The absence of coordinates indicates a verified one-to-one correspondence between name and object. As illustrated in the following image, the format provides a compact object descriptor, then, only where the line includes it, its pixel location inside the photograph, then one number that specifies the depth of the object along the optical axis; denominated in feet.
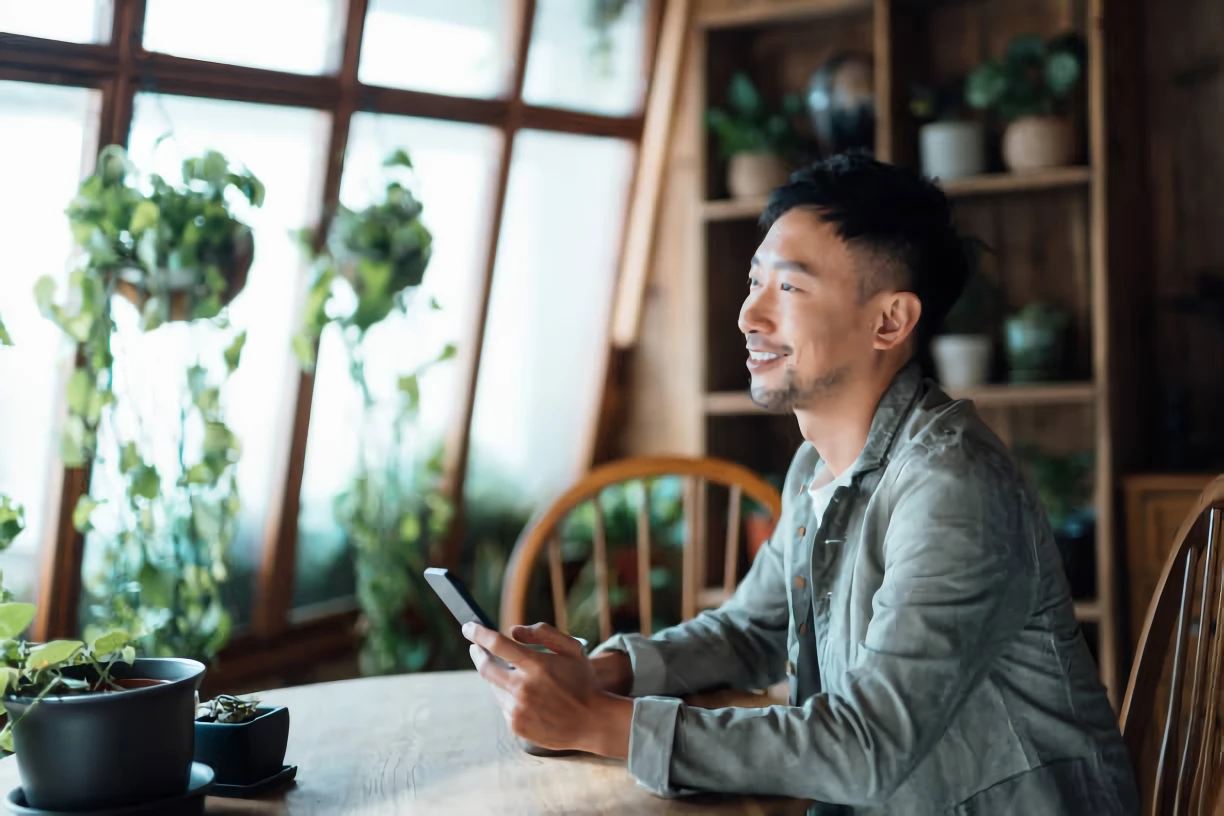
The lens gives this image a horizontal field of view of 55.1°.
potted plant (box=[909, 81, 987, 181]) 9.78
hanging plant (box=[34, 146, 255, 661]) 7.24
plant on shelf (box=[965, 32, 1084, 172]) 9.45
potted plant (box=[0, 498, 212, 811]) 3.29
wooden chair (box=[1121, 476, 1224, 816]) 4.11
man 3.90
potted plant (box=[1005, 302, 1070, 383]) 9.61
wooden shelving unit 9.27
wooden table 3.83
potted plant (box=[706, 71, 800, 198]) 10.49
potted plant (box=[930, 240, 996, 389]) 9.79
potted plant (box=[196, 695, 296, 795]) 3.91
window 7.73
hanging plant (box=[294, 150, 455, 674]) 9.05
